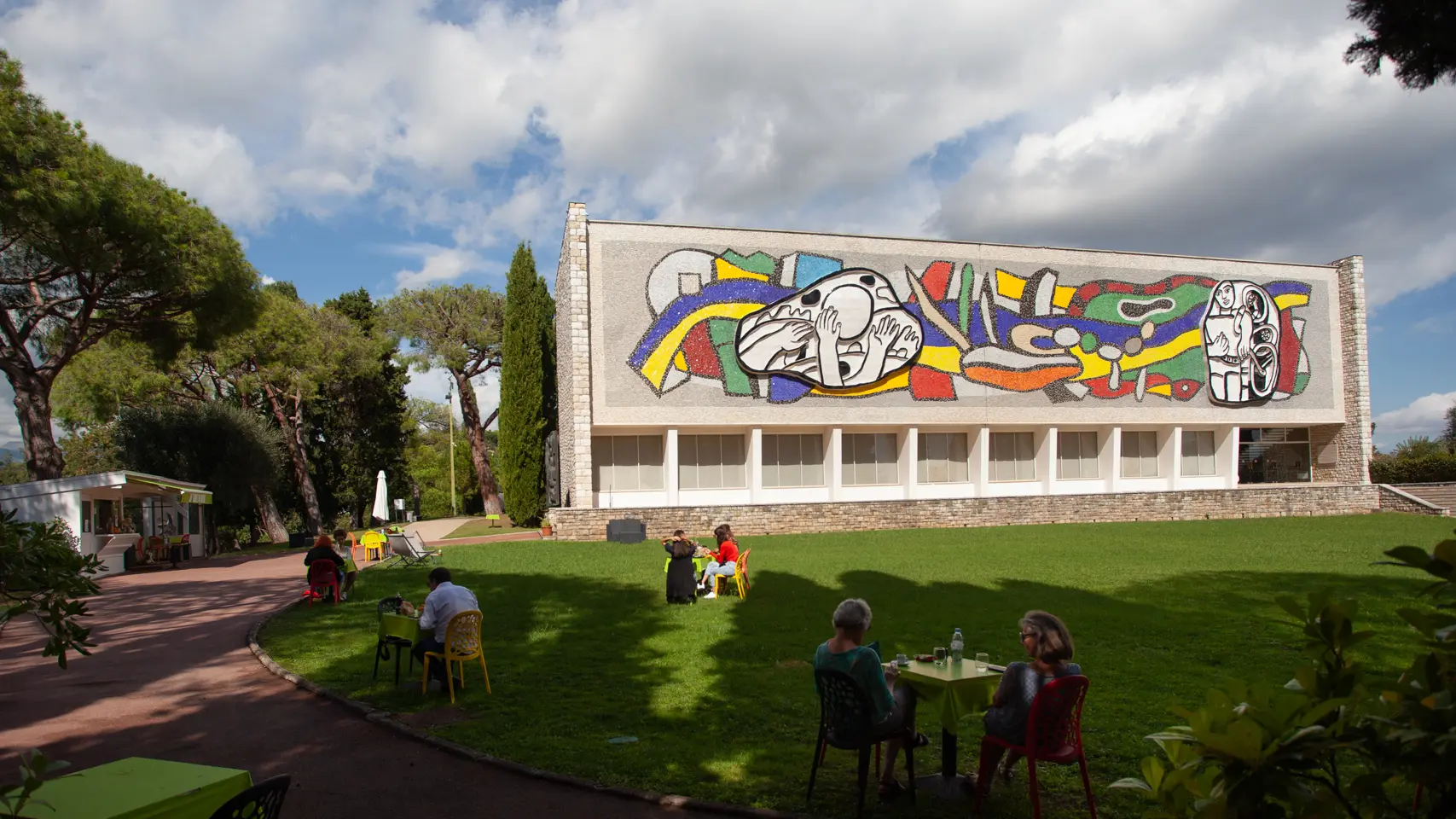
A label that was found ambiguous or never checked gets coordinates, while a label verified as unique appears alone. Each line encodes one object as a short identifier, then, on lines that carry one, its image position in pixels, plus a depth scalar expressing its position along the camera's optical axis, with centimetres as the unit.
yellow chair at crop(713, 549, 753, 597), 1348
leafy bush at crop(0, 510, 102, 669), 361
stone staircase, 3241
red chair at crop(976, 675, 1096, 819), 480
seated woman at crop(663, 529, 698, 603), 1277
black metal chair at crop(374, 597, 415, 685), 874
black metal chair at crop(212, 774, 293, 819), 322
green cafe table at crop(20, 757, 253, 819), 321
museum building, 2738
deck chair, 1953
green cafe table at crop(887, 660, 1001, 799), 539
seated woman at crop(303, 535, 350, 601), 1436
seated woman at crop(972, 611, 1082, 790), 500
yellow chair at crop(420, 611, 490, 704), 798
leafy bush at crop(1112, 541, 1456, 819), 151
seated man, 808
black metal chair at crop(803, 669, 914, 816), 504
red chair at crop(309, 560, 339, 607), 1443
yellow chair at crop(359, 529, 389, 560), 2378
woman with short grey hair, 517
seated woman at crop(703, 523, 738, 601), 1351
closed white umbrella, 3114
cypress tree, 3447
